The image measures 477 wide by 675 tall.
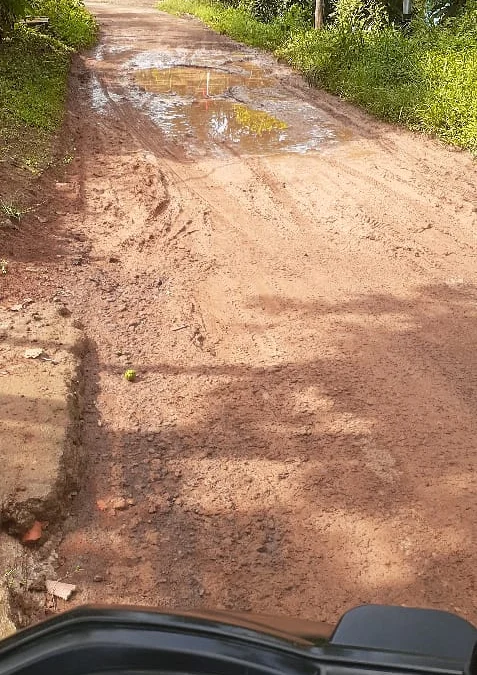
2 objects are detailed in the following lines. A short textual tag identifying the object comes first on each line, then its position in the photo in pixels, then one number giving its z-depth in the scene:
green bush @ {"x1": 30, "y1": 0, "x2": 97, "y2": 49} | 15.23
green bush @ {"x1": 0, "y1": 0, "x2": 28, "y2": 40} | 11.66
